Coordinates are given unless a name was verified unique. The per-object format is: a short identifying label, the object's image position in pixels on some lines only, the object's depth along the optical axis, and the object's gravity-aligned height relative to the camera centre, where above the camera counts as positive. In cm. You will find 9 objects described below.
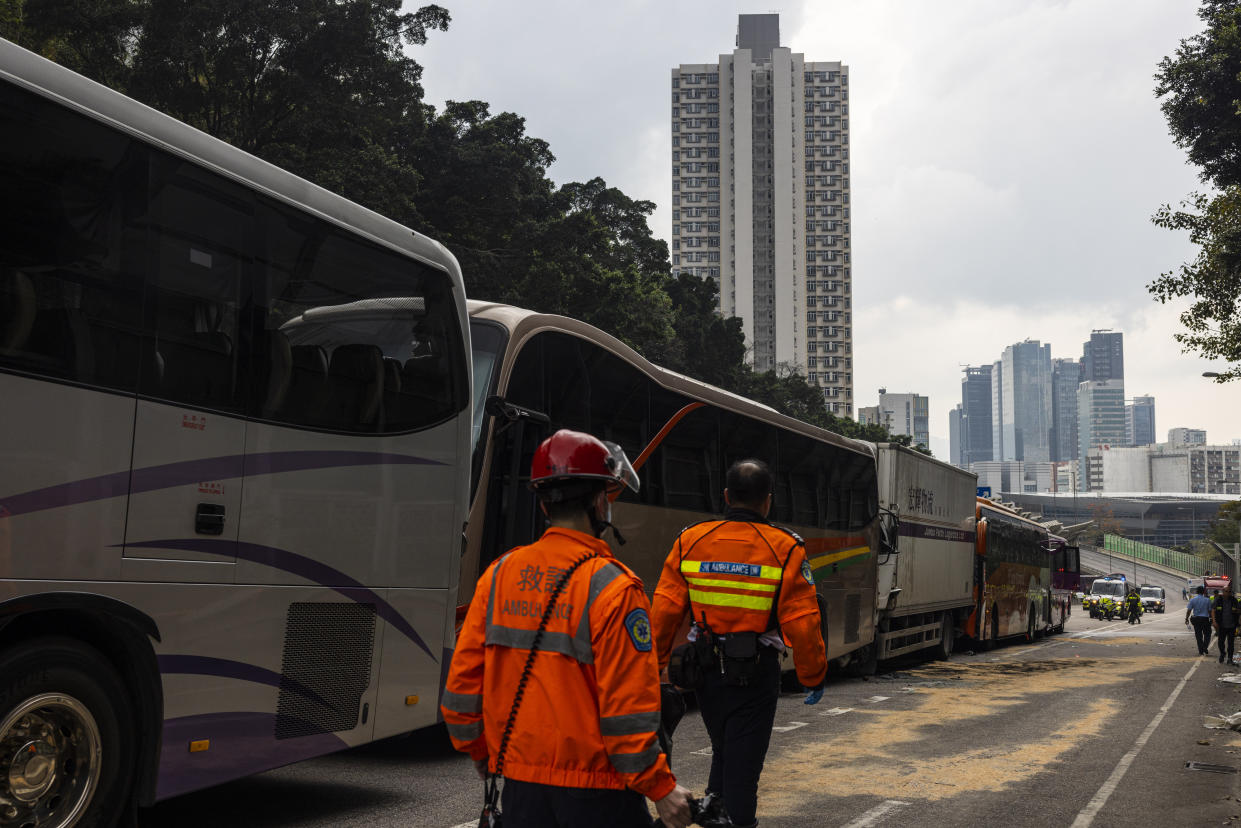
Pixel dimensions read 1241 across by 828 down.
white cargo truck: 1881 +15
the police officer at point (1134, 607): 5059 -171
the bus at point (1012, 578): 2578 -32
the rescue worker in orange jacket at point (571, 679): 279 -31
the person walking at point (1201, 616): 2664 -105
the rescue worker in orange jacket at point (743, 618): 476 -25
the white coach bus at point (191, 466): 462 +38
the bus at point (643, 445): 861 +109
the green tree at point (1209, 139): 2256 +867
